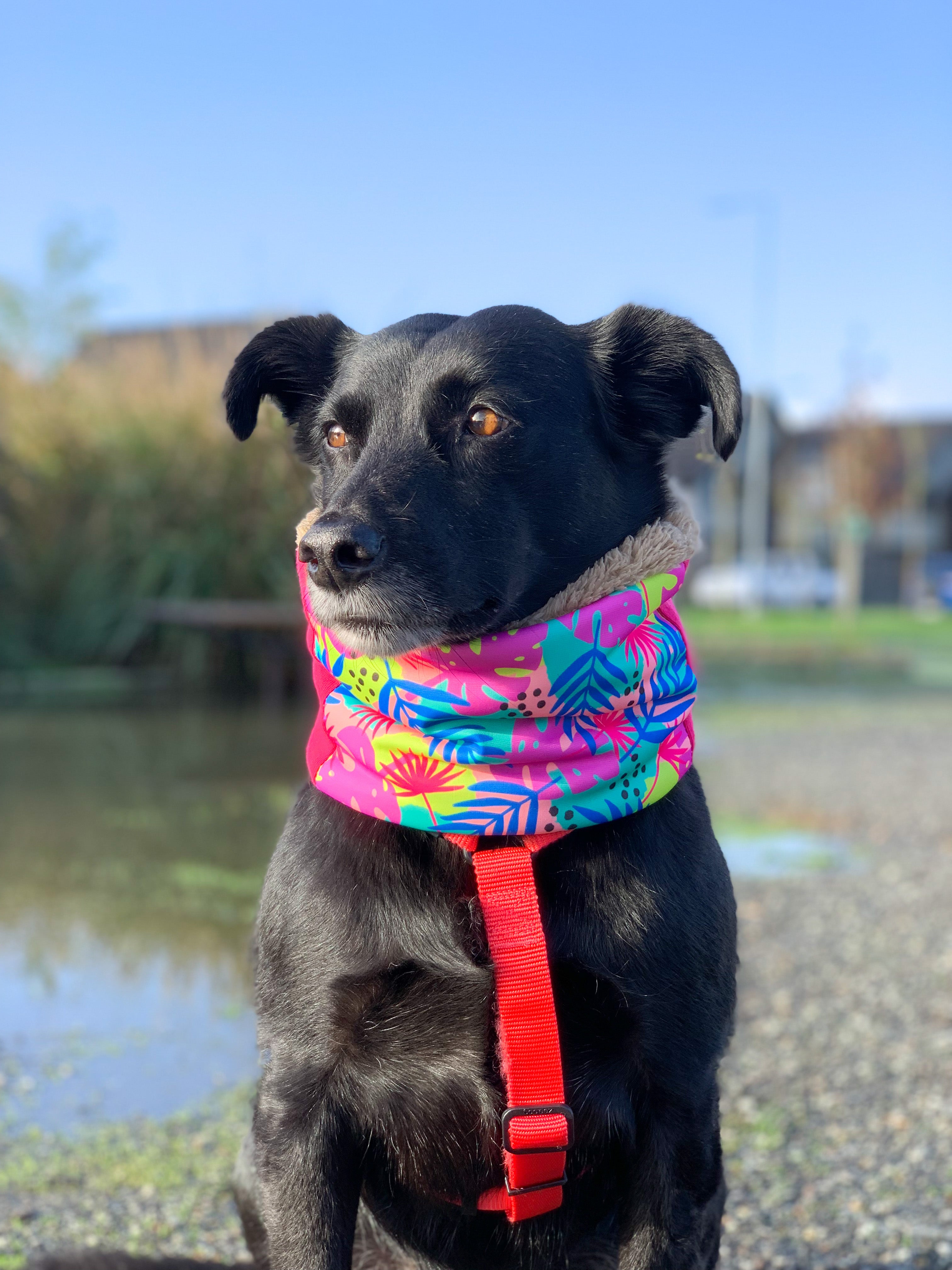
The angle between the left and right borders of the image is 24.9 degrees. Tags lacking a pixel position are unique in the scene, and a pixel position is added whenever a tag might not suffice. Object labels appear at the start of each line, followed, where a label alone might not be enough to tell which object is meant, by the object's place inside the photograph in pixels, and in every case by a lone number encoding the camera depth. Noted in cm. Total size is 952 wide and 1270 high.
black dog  99
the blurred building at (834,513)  2597
